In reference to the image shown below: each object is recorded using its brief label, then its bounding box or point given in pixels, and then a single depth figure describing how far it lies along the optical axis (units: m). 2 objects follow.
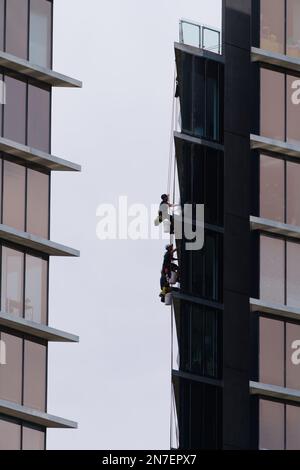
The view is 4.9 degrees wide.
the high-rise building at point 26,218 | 130.75
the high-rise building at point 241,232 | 136.00
